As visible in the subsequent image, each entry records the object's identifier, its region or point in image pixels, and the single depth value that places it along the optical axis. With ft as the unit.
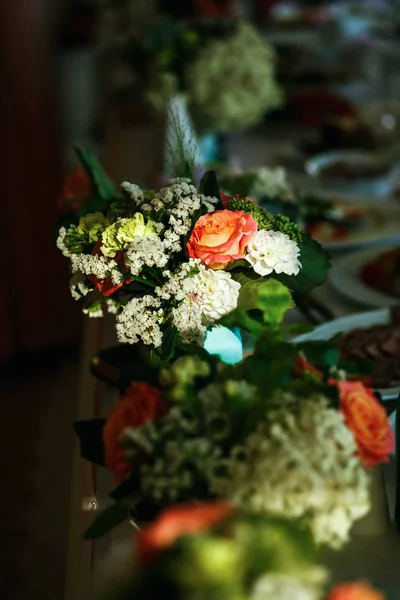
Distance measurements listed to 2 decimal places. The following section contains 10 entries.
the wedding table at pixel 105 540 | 3.77
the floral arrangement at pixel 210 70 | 7.86
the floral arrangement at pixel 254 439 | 3.35
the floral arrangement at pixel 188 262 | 3.82
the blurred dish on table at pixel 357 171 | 7.51
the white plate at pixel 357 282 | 5.34
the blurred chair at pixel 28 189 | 9.93
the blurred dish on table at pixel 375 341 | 4.54
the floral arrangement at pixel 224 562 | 3.07
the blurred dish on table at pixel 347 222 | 5.86
